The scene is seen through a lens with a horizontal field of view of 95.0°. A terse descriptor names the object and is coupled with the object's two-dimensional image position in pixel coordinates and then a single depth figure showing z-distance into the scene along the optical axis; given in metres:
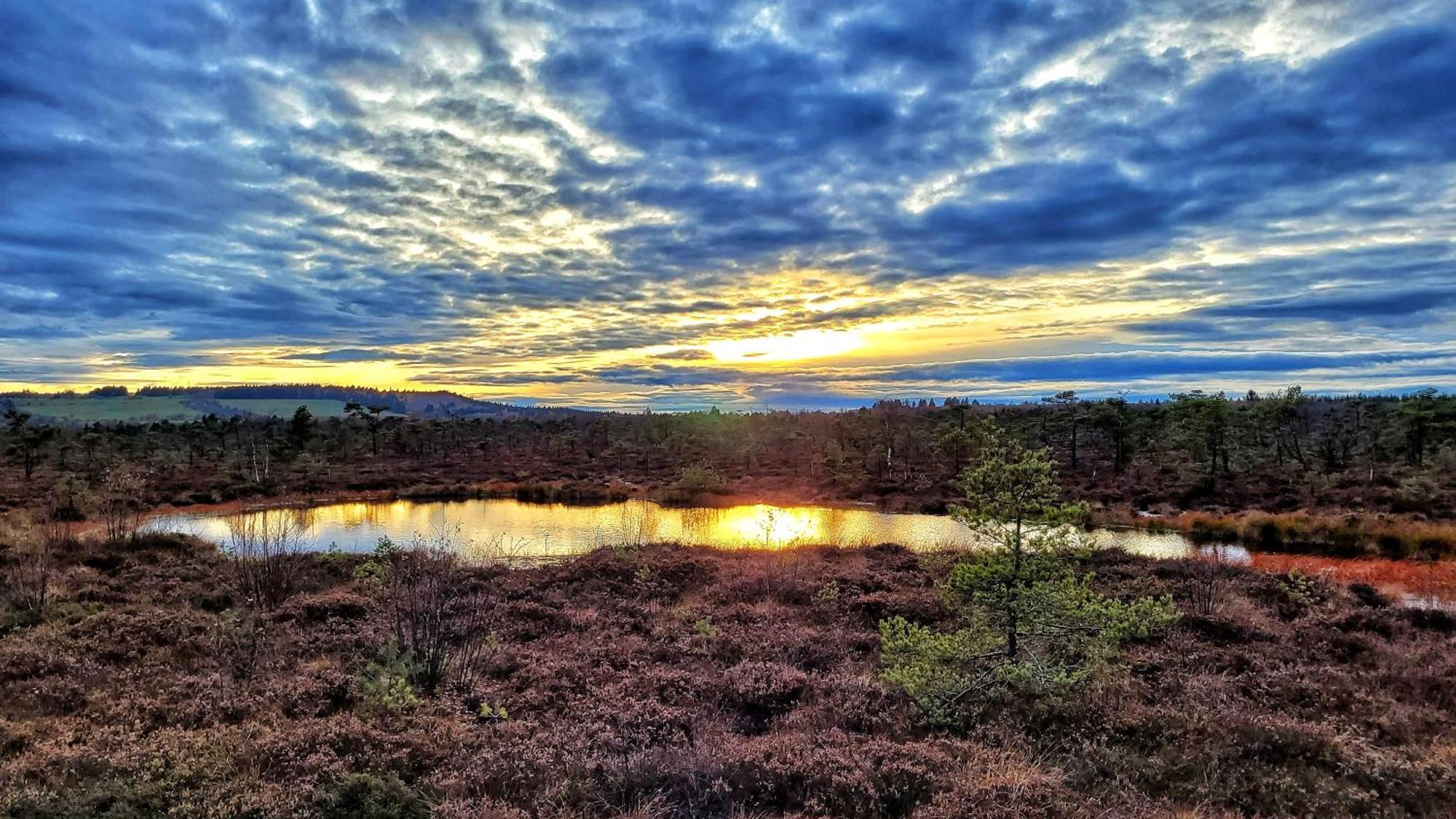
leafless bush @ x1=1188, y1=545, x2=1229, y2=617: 15.01
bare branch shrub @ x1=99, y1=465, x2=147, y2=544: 21.61
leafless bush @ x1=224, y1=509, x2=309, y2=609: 15.52
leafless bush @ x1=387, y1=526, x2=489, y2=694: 10.59
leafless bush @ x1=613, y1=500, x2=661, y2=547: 31.00
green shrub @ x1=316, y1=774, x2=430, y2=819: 6.32
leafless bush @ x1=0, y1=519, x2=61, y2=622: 13.74
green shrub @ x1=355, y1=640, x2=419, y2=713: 9.23
